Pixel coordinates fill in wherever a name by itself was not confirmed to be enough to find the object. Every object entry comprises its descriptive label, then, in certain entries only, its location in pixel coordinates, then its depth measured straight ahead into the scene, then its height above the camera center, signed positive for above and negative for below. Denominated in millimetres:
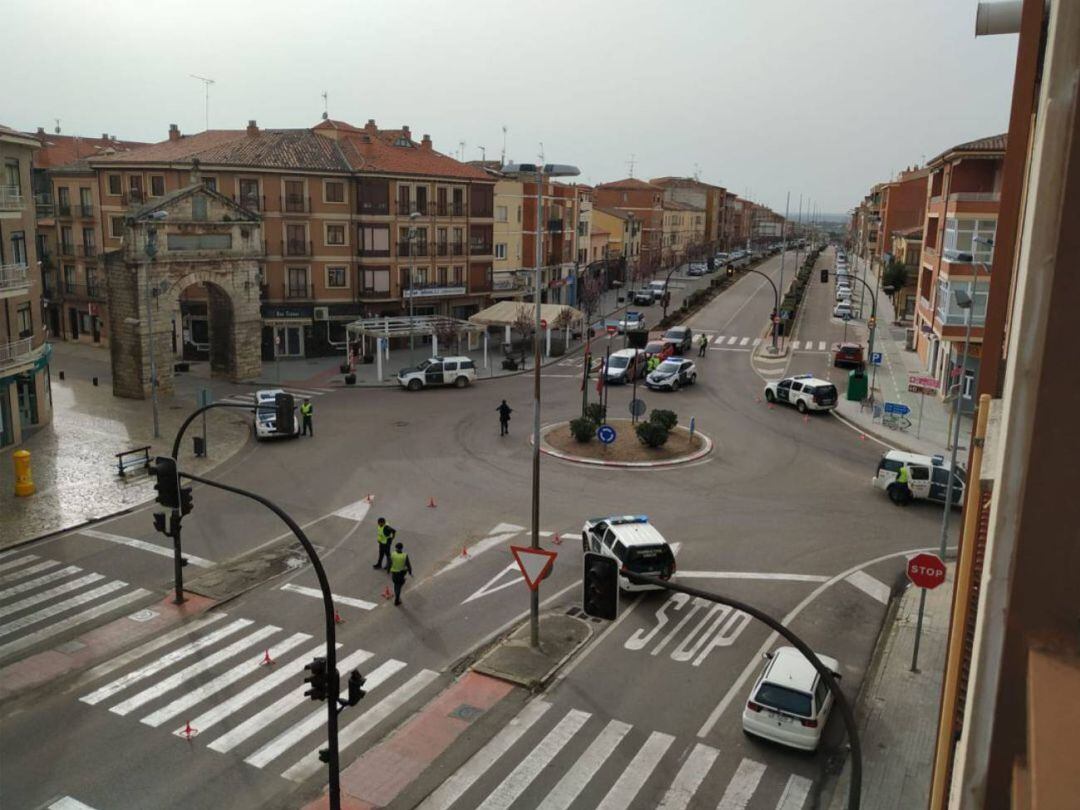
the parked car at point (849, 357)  49625 -5515
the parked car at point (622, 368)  45031 -5876
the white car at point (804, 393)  38562 -5936
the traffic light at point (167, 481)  16750 -4437
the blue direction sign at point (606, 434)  29653 -5982
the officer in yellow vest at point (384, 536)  20984 -6698
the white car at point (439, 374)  43844 -6178
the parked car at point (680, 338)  54188 -5160
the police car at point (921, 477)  26516 -6418
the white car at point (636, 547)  19609 -6499
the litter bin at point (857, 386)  40438 -5771
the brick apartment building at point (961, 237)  40062 +1063
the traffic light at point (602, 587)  11477 -4262
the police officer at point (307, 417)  33625 -6433
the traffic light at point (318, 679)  12148 -5839
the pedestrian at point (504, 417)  33906 -6295
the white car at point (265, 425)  33281 -6658
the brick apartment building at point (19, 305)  31344 -2478
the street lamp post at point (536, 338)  16812 -1747
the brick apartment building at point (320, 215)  49750 +1735
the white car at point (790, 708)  14008 -7043
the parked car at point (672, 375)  43500 -5940
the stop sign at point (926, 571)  15977 -5513
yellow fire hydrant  26125 -6799
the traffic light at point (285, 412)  18545 -3586
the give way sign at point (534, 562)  16375 -5647
